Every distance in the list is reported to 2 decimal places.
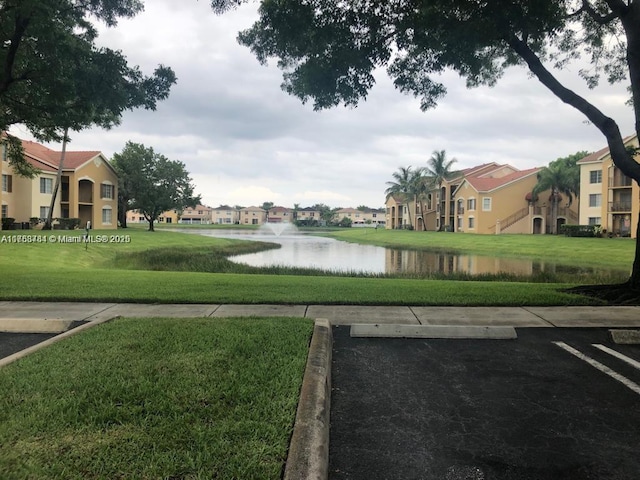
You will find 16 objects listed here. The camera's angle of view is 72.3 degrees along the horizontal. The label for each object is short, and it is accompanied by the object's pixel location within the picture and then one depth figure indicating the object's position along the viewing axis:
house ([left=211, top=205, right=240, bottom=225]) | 162.62
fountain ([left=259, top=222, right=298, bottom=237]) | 124.56
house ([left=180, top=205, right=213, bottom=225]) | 157.88
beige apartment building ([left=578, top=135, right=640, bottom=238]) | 41.70
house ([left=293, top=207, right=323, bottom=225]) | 155.75
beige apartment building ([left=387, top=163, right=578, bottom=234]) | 55.00
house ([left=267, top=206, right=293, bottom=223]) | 158.62
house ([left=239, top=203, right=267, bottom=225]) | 160.12
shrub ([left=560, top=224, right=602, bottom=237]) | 41.38
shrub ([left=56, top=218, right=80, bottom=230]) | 42.22
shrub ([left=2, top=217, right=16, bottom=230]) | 37.03
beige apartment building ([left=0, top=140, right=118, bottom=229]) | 39.91
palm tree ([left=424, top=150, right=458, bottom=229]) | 67.69
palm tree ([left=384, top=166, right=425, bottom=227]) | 70.54
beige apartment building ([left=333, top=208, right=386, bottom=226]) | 158.11
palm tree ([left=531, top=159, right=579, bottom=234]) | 49.59
